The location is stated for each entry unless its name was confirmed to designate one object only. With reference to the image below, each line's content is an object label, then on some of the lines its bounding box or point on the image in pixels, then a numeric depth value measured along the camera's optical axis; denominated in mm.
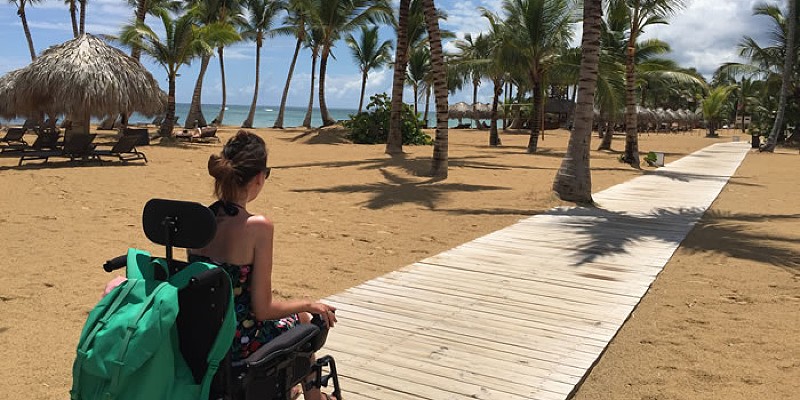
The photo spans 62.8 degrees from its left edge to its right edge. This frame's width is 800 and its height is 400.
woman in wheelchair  2225
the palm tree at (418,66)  49938
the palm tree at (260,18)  41781
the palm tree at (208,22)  25328
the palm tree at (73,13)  36769
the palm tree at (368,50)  46031
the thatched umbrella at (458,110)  58094
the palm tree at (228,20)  38350
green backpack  1858
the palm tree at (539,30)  23078
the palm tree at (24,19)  36091
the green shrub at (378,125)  26062
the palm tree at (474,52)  28898
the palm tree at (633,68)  19531
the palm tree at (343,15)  30844
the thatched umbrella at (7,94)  19453
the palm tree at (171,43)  23094
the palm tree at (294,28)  37297
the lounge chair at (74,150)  14114
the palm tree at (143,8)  26388
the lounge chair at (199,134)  23205
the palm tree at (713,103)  52000
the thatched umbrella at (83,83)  17656
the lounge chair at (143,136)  21048
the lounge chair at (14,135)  17781
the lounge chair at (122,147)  14906
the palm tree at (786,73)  27812
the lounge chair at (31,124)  27644
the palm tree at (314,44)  41562
